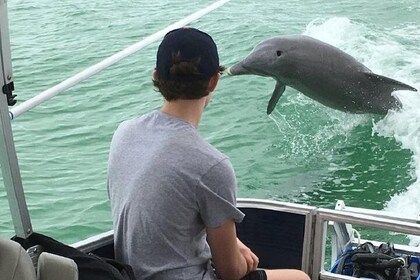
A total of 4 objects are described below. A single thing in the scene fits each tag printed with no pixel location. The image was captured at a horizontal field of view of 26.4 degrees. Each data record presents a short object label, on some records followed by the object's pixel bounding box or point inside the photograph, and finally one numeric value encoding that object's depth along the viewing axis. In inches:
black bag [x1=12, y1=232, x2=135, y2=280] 102.2
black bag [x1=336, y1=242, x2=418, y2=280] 143.4
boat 115.8
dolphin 305.3
